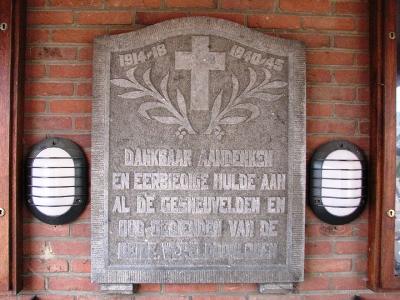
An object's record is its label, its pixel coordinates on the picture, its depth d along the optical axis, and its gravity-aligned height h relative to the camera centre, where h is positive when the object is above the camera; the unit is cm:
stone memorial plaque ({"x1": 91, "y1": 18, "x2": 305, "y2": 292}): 145 -4
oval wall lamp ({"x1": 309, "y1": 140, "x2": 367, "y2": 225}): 148 -15
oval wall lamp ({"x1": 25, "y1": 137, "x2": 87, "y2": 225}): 144 -16
